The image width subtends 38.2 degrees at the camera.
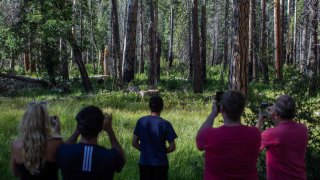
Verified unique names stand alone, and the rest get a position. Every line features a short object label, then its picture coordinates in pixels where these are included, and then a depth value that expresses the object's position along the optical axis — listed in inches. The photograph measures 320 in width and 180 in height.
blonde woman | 151.9
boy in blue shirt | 210.5
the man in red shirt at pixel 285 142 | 177.9
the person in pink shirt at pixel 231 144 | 157.2
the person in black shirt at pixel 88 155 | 147.7
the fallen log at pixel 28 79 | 1007.2
